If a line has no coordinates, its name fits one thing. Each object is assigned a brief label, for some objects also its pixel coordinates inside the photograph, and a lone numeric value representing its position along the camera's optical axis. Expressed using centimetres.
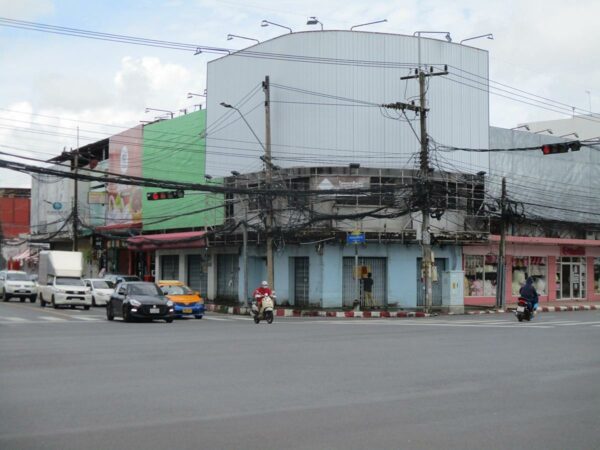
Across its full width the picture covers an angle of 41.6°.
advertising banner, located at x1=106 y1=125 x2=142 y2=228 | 5788
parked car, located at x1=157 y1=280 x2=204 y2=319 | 3412
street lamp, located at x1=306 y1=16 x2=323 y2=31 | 4334
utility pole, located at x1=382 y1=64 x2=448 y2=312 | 3606
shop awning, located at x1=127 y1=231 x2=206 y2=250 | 4678
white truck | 3984
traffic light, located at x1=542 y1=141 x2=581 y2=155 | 2609
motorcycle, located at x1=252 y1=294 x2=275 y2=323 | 3042
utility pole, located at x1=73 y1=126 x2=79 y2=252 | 5642
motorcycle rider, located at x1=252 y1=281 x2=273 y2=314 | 3054
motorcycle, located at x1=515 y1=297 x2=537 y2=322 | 3050
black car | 2977
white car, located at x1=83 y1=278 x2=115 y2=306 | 4400
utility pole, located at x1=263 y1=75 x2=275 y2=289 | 3744
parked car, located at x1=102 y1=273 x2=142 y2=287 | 4731
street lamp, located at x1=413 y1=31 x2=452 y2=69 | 4284
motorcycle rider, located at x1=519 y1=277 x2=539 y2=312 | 3064
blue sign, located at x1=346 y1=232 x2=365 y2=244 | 3722
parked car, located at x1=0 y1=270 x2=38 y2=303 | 4884
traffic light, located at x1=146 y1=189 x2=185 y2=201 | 3750
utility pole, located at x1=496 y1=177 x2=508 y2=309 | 4094
